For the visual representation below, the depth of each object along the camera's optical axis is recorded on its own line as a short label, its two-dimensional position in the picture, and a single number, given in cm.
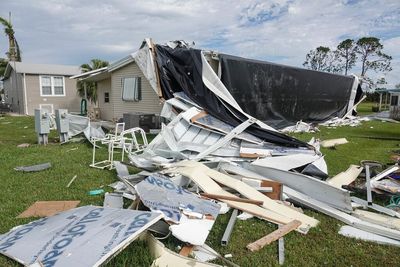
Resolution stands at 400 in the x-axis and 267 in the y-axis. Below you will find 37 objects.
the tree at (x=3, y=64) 2969
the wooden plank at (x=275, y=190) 426
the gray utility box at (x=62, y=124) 853
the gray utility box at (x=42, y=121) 826
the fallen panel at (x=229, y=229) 311
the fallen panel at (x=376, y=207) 377
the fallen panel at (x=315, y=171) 513
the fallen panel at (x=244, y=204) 362
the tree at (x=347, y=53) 5031
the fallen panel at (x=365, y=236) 320
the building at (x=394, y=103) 2075
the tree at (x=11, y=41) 2588
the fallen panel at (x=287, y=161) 511
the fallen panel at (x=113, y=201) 387
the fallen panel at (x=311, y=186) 392
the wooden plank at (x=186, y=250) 283
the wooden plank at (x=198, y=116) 697
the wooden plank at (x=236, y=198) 394
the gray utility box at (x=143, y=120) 1123
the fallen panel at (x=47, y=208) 376
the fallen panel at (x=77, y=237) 242
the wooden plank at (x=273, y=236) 305
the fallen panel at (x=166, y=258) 262
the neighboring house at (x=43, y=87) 2334
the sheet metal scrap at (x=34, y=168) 574
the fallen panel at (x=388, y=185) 437
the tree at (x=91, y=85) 2251
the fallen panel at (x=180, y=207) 302
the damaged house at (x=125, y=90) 1259
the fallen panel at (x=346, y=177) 493
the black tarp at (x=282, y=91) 1030
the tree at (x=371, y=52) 4747
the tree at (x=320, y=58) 5411
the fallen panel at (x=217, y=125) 686
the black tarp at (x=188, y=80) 783
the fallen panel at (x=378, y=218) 350
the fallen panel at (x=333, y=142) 874
